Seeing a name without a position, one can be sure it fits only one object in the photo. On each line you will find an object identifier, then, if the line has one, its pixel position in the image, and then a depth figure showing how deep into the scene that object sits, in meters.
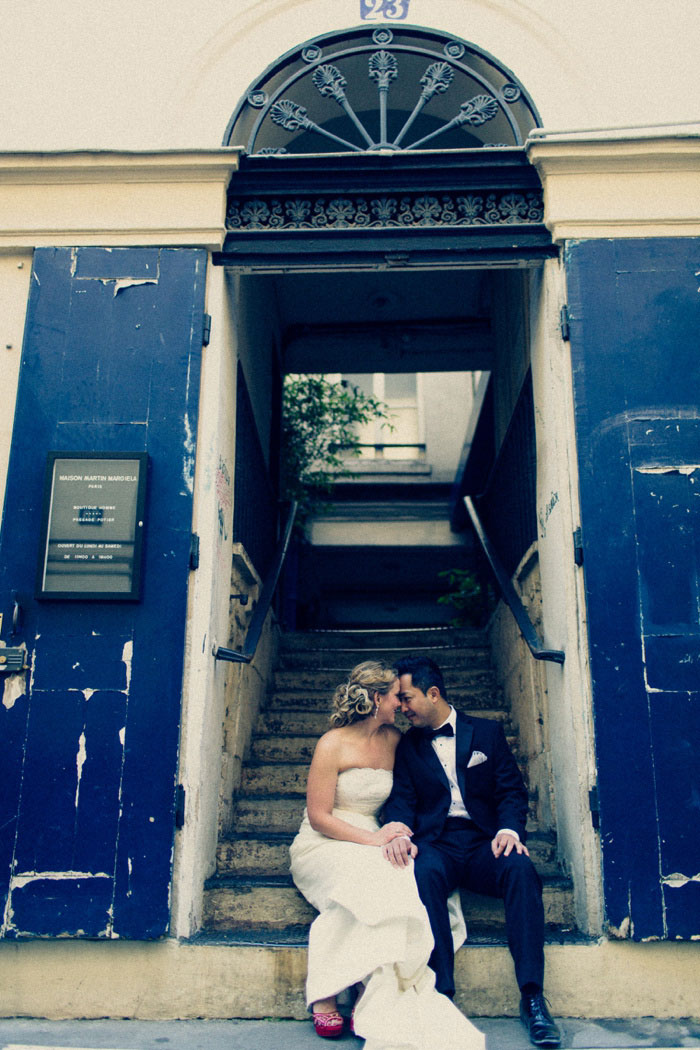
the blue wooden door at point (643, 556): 3.30
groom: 3.04
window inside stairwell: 12.11
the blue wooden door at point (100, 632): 3.33
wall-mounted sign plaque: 3.62
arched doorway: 4.15
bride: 2.80
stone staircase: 3.54
